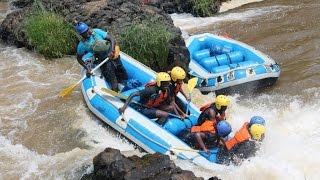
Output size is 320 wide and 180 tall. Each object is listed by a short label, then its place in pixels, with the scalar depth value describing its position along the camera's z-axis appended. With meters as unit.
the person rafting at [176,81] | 16.01
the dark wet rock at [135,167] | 11.78
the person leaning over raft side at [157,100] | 15.90
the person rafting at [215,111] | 14.82
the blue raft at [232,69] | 19.90
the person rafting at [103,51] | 18.46
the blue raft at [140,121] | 14.60
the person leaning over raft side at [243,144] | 14.07
